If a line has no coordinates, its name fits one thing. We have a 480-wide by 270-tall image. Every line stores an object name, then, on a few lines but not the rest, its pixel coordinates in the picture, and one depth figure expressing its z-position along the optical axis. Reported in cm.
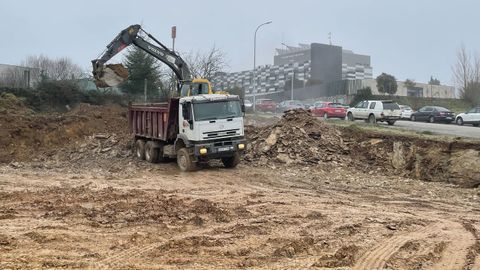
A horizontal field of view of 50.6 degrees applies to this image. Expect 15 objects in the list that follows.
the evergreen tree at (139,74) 3925
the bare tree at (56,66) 5695
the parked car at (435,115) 3825
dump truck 1717
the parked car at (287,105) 5502
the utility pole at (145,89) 3675
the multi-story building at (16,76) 3916
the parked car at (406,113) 4156
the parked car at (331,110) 3975
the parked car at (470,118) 3453
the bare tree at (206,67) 4705
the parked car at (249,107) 4928
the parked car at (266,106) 5549
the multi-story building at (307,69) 8956
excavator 1967
